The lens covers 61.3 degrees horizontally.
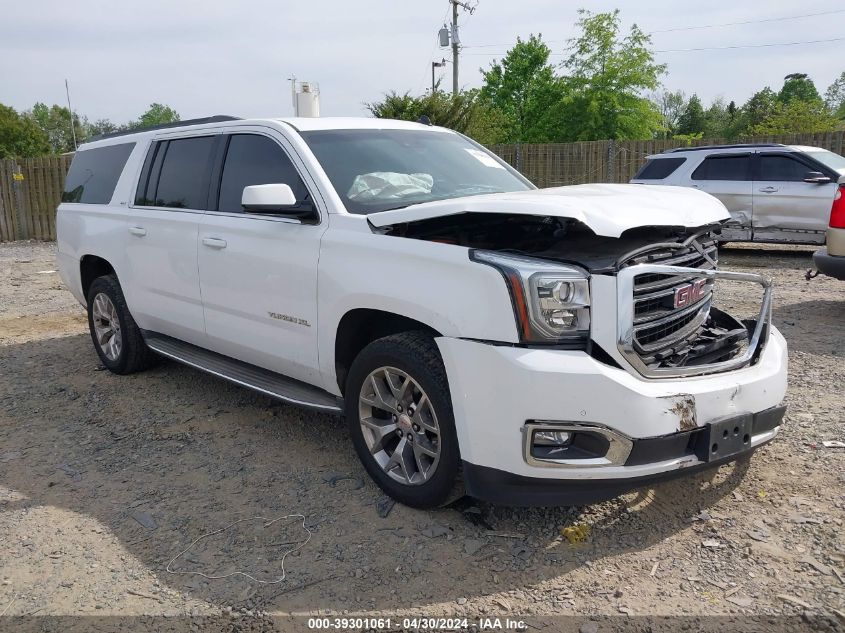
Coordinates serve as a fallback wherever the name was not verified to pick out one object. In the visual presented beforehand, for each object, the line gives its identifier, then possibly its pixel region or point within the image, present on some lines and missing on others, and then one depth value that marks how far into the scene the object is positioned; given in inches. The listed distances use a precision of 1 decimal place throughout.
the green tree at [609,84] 1542.8
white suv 113.8
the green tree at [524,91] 1736.0
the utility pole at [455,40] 1255.5
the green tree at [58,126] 3506.9
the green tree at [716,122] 3108.3
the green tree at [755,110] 2383.1
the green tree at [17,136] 2299.5
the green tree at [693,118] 3166.8
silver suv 426.0
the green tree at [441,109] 853.8
